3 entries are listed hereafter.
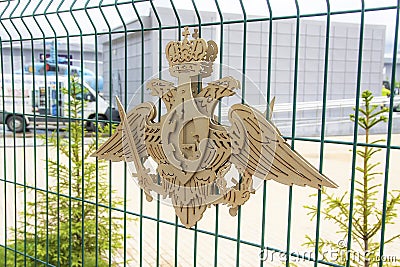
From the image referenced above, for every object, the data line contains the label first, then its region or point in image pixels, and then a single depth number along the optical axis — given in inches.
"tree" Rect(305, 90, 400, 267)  94.7
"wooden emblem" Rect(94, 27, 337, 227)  71.5
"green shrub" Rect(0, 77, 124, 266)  159.8
